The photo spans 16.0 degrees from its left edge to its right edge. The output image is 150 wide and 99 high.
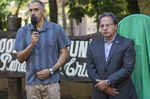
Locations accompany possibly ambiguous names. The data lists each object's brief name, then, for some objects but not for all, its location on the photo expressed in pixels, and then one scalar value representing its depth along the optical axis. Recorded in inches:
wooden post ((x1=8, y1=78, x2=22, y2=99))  337.2
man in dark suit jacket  210.8
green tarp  231.9
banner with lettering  309.7
